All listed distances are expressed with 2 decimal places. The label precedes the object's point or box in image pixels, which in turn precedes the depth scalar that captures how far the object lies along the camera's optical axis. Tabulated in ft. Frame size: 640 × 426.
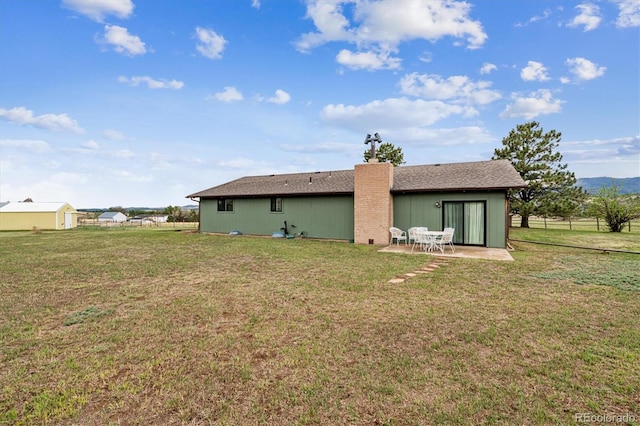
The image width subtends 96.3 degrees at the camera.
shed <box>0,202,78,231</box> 93.25
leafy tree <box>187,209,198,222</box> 113.99
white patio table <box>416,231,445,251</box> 31.76
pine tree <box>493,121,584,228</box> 67.62
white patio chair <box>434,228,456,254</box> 31.22
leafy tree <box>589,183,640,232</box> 60.64
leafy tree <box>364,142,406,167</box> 92.58
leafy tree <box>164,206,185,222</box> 116.41
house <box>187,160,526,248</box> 35.40
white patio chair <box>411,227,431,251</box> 32.27
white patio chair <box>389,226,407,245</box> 35.96
